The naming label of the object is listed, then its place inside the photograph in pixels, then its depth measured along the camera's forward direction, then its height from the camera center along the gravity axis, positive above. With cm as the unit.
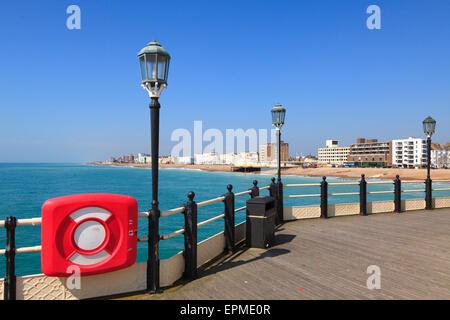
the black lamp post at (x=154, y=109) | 462 +75
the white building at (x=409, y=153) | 15612 +206
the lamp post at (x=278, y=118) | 1038 +132
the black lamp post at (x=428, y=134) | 1311 +103
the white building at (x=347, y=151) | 19750 +311
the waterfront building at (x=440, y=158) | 16451 -69
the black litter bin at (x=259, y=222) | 667 -146
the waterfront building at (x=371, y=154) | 16775 +160
